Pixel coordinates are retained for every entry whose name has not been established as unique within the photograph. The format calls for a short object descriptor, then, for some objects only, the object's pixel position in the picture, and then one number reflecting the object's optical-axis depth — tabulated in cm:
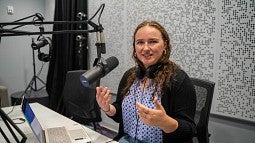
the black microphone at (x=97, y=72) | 108
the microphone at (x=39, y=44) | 217
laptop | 141
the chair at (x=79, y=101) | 264
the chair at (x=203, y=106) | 181
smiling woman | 151
